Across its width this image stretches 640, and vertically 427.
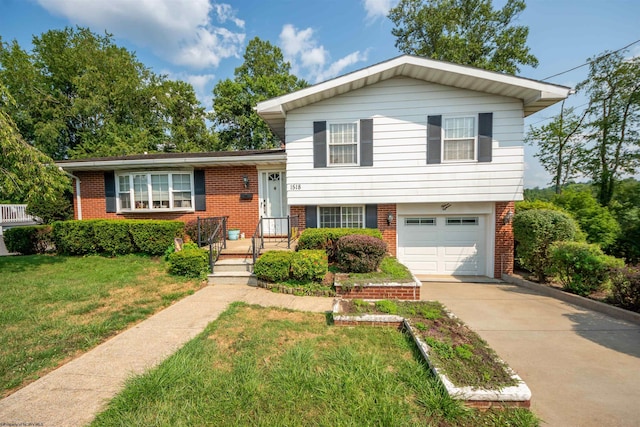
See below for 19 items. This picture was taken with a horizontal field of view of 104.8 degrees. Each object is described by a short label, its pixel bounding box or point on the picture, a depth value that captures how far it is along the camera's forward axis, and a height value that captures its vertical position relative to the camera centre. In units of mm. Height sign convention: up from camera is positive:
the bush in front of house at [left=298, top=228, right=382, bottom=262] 6641 -964
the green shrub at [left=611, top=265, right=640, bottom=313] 4445 -1604
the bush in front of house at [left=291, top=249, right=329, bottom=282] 5453 -1395
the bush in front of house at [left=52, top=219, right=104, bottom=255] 7734 -931
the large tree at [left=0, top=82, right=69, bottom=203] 5805 +919
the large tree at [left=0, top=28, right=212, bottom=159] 19734 +9070
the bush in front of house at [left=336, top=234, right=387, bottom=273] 5590 -1134
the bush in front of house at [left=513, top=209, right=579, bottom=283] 6301 -808
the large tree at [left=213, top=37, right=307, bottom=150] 21438 +9786
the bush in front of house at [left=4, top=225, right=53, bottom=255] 8500 -1121
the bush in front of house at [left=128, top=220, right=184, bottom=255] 7598 -933
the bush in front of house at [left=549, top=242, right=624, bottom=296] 5191 -1394
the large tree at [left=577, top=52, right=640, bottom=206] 11843 +4260
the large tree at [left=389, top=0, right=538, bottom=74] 15195 +10746
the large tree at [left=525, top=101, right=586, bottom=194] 14211 +3489
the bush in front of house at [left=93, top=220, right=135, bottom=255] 7672 -931
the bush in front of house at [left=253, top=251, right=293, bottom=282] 5605 -1436
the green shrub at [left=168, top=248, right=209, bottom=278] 6254 -1505
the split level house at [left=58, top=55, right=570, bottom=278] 6902 +1408
